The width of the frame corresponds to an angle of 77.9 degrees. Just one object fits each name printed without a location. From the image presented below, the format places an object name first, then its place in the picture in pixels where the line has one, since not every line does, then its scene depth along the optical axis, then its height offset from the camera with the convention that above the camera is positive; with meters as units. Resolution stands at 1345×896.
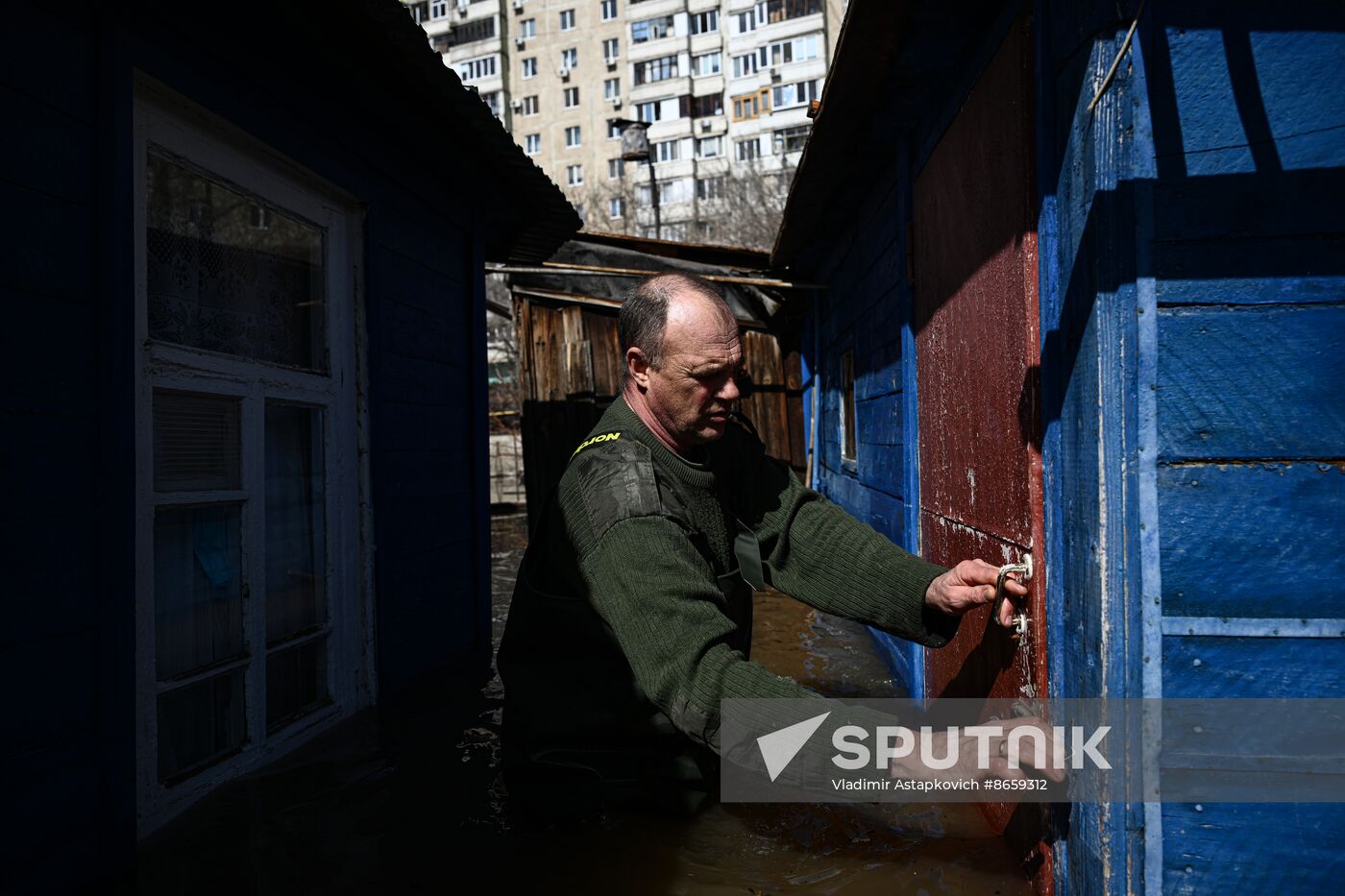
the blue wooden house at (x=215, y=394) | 2.29 +0.30
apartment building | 38.81 +19.40
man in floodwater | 2.12 -0.32
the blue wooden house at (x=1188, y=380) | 1.71 +0.15
